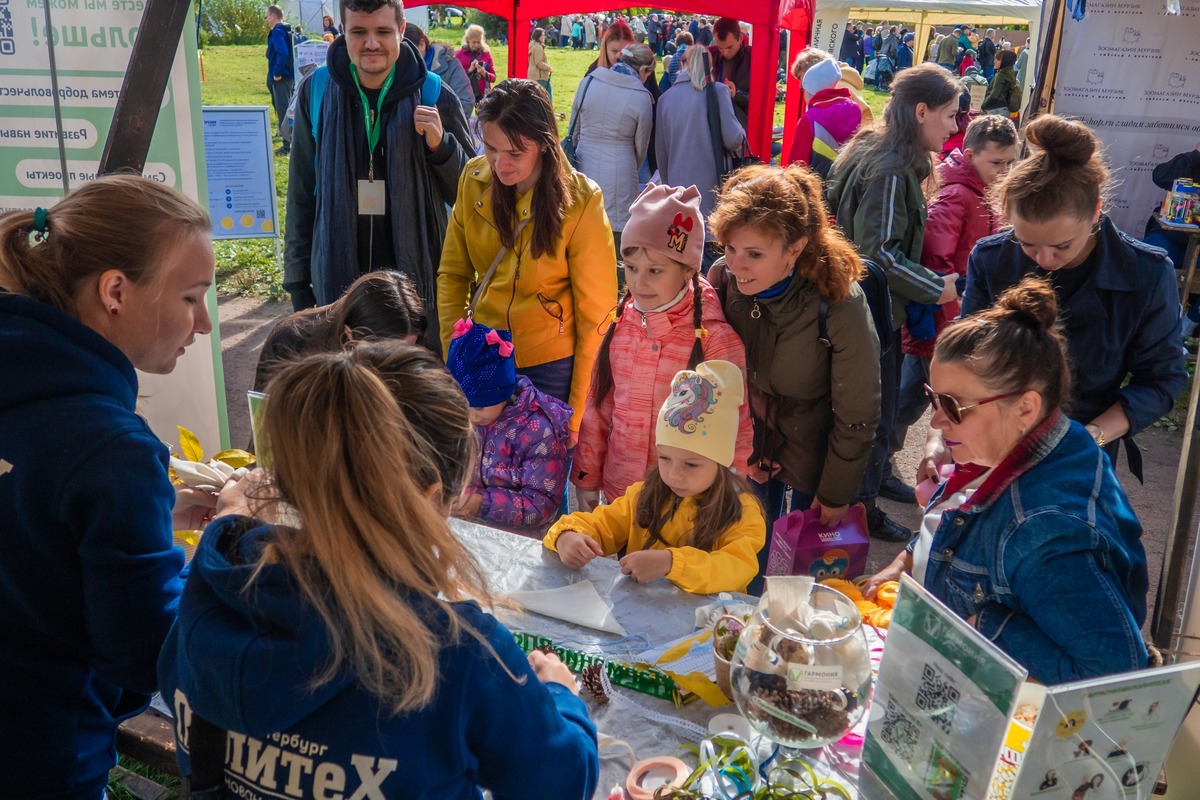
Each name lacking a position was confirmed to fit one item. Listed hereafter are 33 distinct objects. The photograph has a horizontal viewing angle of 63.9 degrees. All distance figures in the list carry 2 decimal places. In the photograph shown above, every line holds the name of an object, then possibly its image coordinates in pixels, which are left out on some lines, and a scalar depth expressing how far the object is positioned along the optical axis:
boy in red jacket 3.92
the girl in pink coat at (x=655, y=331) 2.75
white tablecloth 1.62
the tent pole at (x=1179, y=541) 2.08
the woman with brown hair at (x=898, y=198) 3.65
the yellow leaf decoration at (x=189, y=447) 2.56
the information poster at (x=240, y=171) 5.58
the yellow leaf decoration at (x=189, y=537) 2.40
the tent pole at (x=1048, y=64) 5.00
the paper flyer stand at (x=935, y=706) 1.19
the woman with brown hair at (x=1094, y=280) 2.45
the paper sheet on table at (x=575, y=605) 1.99
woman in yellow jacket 3.17
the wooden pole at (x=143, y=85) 2.79
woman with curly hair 2.66
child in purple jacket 2.79
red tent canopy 6.89
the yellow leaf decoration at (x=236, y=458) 2.57
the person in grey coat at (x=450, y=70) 8.55
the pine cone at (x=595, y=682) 1.75
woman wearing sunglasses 1.52
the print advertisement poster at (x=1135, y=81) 6.13
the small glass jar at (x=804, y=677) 1.40
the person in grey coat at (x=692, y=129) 6.38
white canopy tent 11.68
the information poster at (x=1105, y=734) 1.14
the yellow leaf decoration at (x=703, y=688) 1.73
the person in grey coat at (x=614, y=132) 6.54
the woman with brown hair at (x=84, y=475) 1.45
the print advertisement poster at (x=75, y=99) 3.26
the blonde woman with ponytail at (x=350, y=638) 1.14
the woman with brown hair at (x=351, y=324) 2.69
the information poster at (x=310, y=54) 8.60
